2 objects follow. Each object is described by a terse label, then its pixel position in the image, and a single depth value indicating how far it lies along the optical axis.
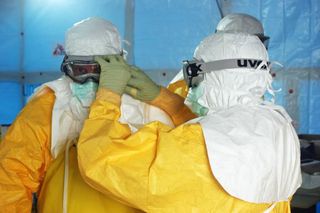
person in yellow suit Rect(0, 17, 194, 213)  1.26
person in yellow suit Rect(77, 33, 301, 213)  0.99
